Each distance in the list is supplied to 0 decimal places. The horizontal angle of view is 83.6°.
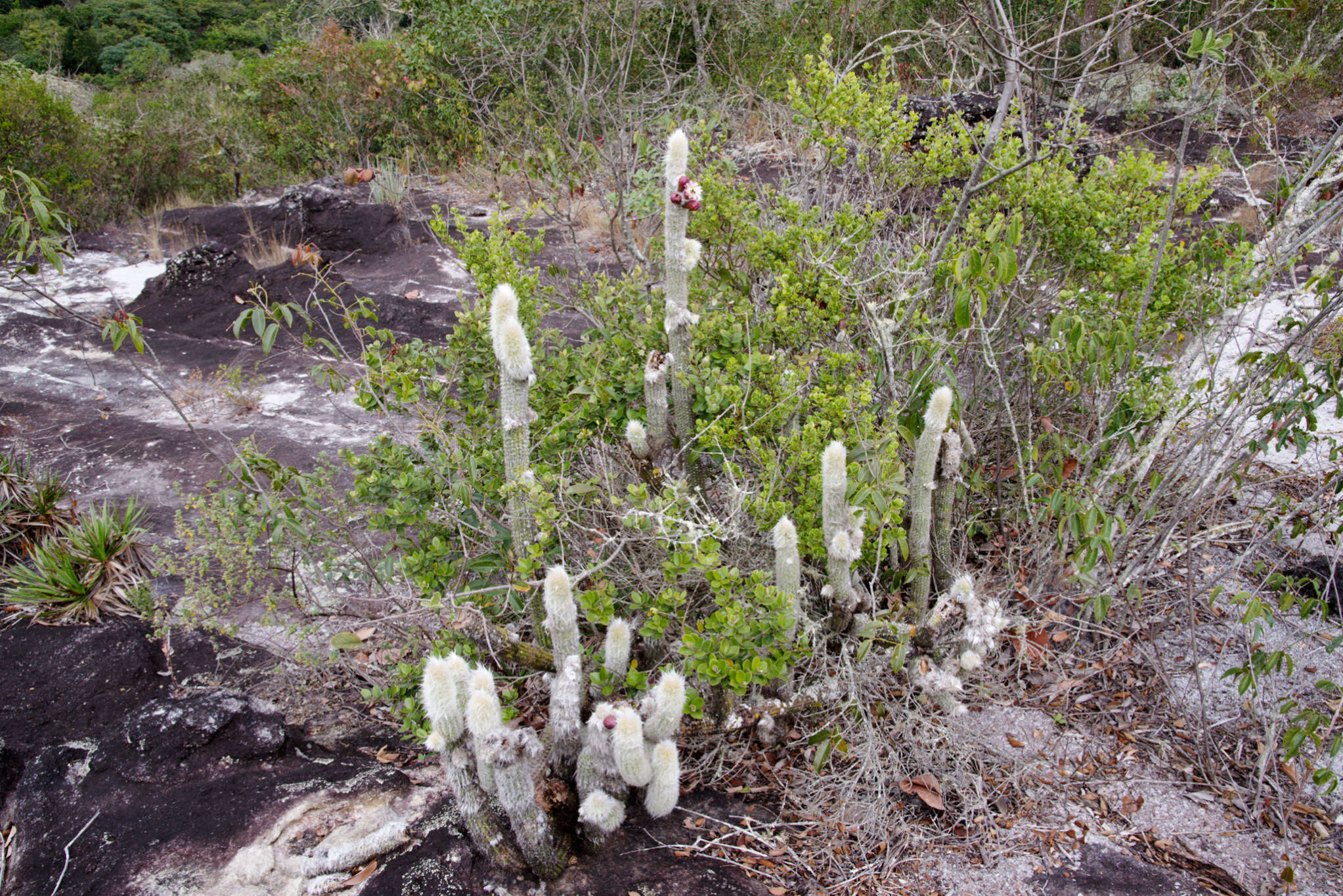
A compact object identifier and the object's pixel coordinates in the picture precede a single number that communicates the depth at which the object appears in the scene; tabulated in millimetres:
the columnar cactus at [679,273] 2357
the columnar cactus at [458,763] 1733
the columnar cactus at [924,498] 2281
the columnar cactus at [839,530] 2096
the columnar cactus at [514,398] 2098
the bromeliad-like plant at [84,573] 3432
